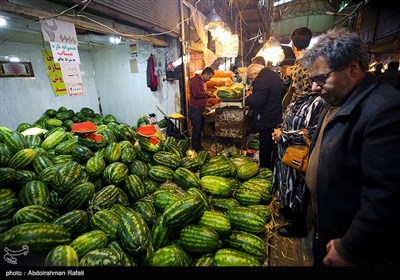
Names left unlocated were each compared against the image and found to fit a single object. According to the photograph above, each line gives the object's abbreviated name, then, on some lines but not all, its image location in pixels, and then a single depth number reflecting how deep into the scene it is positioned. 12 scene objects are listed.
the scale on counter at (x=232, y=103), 5.66
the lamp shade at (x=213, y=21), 6.34
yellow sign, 5.73
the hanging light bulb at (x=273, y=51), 7.98
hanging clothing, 6.86
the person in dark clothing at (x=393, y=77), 5.10
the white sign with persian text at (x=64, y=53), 3.05
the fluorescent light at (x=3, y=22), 3.77
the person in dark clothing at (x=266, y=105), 4.64
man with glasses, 1.17
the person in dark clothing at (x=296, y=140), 2.57
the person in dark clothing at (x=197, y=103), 6.52
